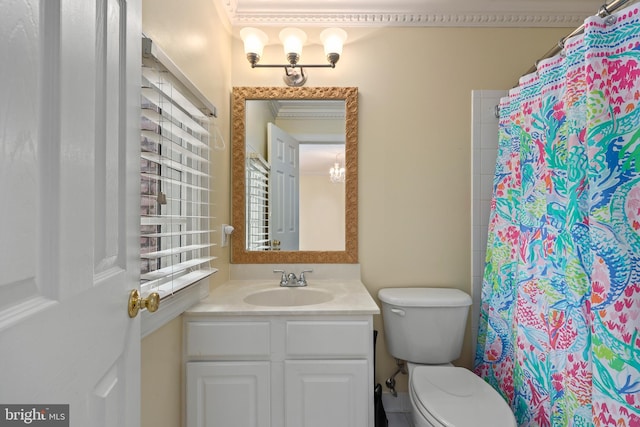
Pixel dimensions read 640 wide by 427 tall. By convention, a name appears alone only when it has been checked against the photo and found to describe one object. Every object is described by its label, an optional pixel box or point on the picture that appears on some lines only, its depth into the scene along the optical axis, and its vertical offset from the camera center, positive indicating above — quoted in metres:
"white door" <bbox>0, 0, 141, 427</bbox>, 0.39 +0.01
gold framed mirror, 1.92 +0.32
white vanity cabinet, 1.35 -0.67
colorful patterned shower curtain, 1.03 -0.10
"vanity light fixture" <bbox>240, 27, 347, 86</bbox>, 1.79 +0.94
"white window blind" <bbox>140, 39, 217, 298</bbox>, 0.97 +0.12
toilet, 1.40 -0.67
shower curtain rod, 1.06 +0.69
